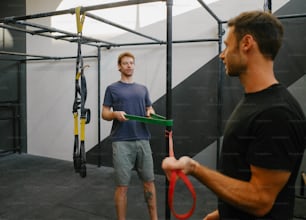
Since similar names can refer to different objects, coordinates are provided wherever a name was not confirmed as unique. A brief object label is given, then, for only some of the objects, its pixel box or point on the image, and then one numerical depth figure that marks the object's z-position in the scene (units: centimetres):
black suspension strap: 191
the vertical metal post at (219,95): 314
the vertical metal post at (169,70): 159
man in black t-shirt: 73
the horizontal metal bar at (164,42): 330
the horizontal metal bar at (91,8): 176
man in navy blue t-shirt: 212
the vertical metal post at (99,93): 397
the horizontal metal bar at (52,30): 225
